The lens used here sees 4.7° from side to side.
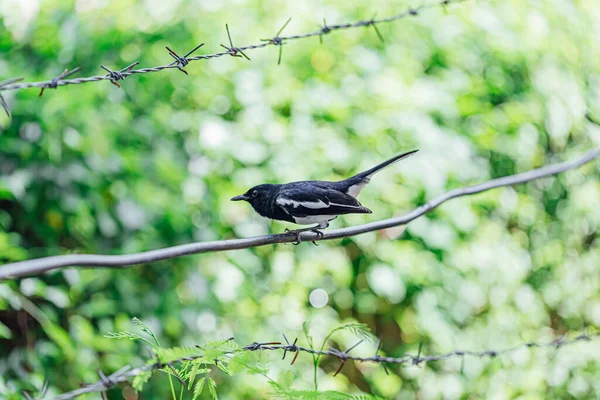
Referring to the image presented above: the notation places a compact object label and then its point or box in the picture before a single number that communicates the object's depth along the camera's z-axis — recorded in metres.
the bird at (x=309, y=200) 6.63
